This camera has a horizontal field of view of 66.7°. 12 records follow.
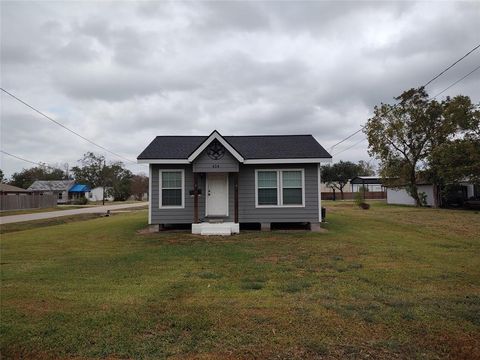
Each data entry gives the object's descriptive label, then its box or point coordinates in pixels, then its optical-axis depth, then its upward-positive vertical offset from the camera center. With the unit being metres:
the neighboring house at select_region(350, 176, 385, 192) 56.58 +1.95
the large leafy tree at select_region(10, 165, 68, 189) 75.75 +4.94
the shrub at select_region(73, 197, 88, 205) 54.63 -0.52
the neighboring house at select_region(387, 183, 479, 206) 33.75 -0.01
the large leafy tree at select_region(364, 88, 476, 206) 31.94 +5.57
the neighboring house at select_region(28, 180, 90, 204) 66.56 +1.90
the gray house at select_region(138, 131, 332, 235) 14.55 +0.31
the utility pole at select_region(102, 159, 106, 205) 66.00 +4.63
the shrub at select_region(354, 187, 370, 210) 30.81 -0.78
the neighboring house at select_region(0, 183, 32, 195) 44.55 +1.10
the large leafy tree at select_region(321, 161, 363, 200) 59.86 +3.82
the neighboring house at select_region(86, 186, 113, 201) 73.55 +0.60
